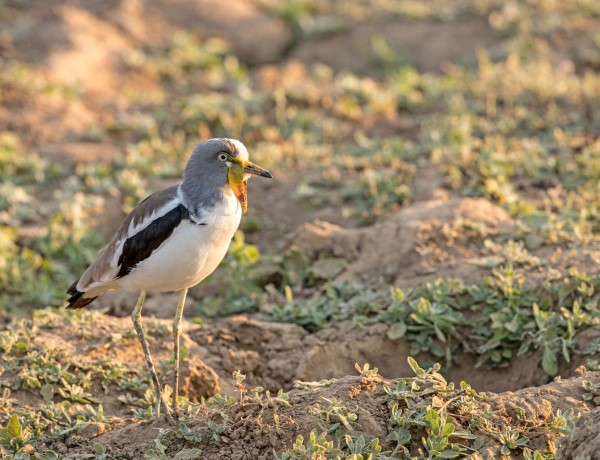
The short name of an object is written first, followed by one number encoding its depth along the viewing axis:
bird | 8.91
